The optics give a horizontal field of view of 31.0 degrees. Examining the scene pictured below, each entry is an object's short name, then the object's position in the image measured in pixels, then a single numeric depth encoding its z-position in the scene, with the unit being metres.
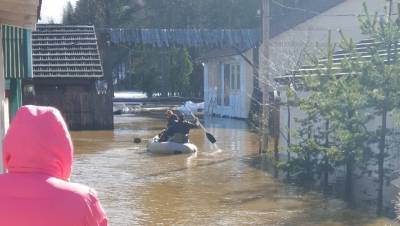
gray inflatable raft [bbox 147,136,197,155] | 19.39
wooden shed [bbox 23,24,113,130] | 29.12
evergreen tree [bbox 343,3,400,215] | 10.77
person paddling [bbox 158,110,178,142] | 20.00
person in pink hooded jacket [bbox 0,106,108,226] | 2.97
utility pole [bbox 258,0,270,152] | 18.44
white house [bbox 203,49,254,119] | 32.88
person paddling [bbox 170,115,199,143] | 19.88
